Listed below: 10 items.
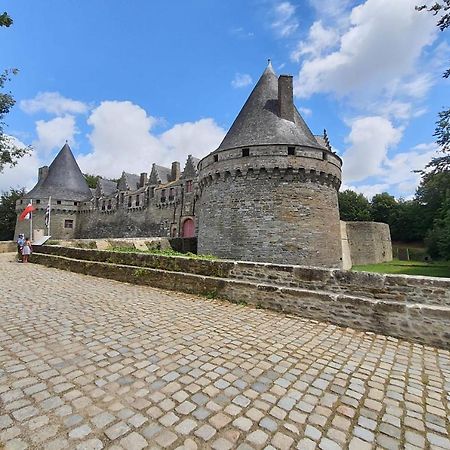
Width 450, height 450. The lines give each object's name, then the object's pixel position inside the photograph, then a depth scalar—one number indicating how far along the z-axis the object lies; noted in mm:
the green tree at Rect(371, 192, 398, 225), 39897
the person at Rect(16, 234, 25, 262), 12383
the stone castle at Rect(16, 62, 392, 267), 12234
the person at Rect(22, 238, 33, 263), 11694
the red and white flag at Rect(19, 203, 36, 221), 18125
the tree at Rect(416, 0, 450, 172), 13836
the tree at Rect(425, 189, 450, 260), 17472
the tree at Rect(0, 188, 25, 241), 37781
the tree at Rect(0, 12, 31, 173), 14406
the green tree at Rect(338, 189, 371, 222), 41350
